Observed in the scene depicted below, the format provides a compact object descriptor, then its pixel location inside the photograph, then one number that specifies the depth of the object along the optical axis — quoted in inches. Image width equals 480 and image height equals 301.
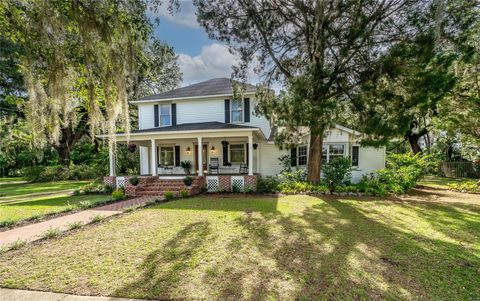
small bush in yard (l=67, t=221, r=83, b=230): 254.0
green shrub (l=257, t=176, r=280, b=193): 465.4
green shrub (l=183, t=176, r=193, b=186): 470.3
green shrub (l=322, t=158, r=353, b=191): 465.1
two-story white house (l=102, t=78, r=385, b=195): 564.4
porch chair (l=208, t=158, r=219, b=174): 588.0
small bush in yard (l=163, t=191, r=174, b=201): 413.2
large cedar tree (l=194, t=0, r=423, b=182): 351.9
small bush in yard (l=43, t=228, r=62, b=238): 226.1
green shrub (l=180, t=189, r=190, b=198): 440.0
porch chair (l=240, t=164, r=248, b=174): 578.1
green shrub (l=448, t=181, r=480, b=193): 495.2
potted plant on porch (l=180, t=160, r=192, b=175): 594.0
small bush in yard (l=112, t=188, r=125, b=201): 420.8
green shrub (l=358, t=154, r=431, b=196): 446.3
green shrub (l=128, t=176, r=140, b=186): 477.5
